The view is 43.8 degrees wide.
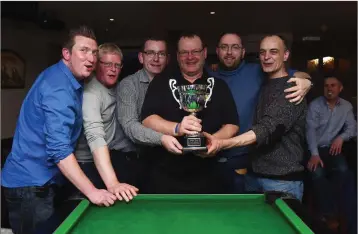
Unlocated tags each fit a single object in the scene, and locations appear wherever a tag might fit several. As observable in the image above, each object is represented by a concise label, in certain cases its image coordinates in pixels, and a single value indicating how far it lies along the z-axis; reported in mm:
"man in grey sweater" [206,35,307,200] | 2463
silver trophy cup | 2299
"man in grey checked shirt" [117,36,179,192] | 2462
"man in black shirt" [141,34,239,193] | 2535
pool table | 1809
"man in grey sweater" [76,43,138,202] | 2275
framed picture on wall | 5582
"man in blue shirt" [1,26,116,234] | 2121
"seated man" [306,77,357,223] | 4086
